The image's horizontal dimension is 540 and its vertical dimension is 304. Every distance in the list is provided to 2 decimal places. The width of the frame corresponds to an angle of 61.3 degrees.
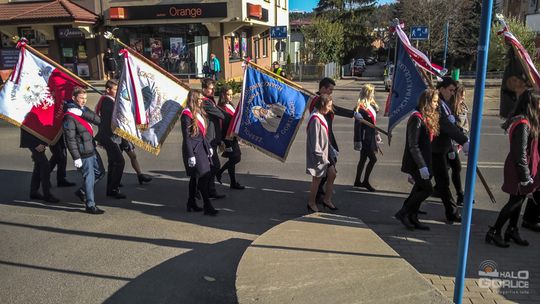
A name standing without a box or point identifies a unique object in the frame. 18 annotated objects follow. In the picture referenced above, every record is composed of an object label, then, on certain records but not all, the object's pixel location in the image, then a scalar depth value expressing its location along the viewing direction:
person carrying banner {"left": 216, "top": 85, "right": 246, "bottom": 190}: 7.27
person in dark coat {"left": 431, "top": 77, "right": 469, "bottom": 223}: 5.60
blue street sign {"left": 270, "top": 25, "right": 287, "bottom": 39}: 23.81
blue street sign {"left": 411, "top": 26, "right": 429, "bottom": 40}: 22.57
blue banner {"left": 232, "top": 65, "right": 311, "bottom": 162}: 6.59
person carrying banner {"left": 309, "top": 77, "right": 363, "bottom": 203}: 6.30
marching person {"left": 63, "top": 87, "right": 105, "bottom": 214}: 6.10
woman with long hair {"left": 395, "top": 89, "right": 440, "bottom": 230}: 5.34
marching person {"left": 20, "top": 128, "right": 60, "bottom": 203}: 6.77
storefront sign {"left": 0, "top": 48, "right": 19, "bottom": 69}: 20.72
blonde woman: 7.02
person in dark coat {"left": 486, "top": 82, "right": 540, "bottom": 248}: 4.73
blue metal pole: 2.94
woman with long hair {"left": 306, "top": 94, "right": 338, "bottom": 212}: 5.95
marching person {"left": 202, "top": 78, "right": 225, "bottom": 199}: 6.60
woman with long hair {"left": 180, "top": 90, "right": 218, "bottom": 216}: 5.99
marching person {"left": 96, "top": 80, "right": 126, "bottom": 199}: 6.88
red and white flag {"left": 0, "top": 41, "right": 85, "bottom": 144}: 6.64
